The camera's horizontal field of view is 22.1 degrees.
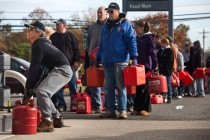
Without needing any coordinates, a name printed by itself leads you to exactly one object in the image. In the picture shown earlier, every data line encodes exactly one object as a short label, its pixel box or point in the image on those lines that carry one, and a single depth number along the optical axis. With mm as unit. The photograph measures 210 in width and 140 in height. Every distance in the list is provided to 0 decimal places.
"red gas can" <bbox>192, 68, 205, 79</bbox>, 17500
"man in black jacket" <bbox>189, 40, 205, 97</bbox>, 17641
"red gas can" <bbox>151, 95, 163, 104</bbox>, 13662
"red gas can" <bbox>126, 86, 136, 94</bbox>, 10689
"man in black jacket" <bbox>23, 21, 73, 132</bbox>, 8008
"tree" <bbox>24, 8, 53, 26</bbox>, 77812
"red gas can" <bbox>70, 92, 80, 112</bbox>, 11359
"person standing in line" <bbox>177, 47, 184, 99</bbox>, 16547
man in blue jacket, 9820
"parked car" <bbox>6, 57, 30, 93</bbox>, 17219
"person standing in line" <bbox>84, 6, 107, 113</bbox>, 11188
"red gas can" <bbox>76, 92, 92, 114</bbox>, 10852
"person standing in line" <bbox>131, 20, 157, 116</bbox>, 10523
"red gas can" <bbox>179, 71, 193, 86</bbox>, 16984
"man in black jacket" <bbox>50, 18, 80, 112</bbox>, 11484
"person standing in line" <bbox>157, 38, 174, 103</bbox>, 14539
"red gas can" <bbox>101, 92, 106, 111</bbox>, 11597
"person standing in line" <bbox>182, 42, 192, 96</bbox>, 18453
